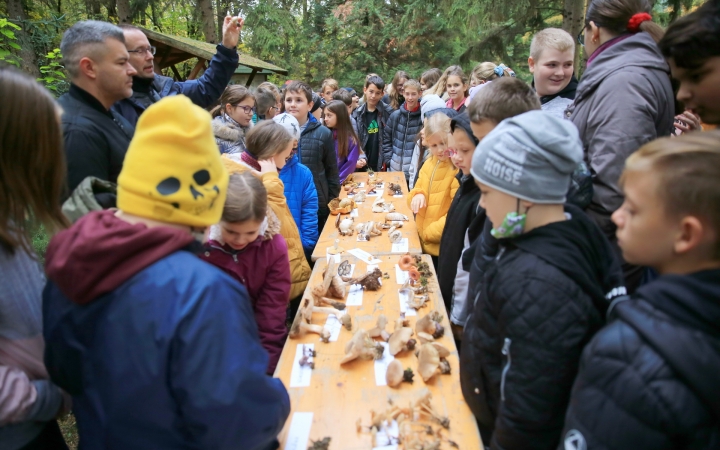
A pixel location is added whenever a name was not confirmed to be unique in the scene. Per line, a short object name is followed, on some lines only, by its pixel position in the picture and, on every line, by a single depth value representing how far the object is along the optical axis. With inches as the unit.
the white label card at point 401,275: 109.1
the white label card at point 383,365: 72.1
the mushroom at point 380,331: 84.0
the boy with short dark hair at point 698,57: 64.1
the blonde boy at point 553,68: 110.3
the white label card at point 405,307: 93.2
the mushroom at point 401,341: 78.2
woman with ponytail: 83.1
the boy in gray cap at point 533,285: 50.9
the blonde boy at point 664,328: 37.9
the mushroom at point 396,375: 70.1
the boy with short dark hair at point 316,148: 193.0
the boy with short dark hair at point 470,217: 81.3
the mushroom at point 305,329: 85.1
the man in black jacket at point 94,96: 88.0
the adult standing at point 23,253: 50.3
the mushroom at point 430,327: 84.1
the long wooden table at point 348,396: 60.6
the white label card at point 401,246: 130.5
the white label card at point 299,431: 59.2
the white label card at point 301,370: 72.7
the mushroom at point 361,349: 76.1
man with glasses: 120.3
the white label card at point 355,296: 99.0
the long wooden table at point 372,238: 133.4
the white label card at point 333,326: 86.0
